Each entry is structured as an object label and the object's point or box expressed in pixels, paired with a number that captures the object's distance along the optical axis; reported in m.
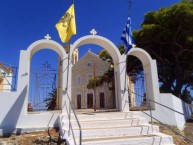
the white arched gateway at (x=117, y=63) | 9.98
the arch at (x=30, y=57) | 9.11
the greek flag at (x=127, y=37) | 10.10
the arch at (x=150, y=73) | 10.59
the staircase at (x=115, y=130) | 6.48
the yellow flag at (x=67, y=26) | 7.97
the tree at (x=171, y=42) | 16.08
